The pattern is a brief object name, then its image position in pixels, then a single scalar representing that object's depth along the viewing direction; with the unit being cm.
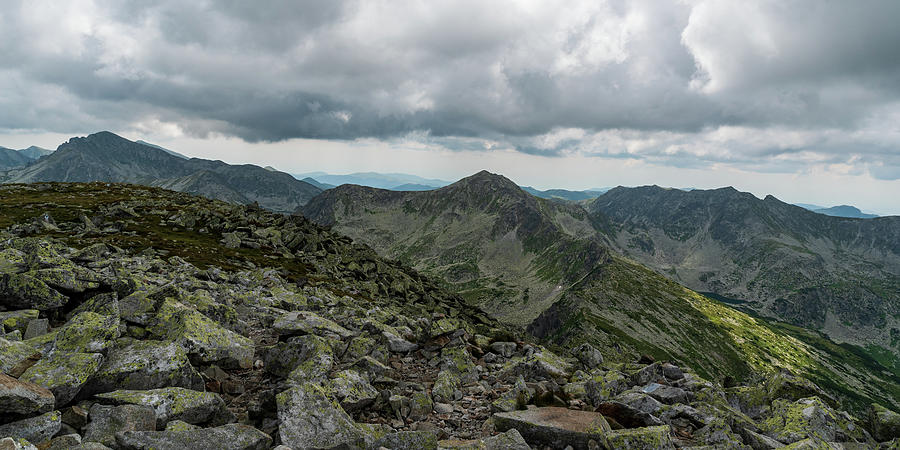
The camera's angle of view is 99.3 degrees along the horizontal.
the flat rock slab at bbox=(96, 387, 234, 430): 906
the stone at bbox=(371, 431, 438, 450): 984
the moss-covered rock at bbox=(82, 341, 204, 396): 983
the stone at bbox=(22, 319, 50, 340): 1145
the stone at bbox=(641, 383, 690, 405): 1534
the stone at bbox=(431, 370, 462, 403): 1453
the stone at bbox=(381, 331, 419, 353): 1955
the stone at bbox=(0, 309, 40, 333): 1145
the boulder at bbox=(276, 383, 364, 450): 957
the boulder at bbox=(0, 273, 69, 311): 1323
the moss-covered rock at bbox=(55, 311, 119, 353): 1011
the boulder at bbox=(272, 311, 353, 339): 1838
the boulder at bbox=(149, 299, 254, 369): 1323
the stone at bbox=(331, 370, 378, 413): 1226
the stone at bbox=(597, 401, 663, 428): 1270
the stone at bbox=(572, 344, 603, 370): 2222
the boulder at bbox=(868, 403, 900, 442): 1499
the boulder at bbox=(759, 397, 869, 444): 1321
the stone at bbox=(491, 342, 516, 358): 2114
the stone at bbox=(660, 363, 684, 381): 1902
